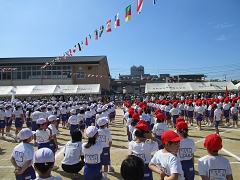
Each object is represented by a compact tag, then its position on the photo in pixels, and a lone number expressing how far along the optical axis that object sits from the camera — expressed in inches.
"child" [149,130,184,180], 99.1
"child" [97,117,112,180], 216.5
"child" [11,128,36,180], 145.9
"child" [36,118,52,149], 224.2
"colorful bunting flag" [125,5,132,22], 449.4
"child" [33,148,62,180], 98.6
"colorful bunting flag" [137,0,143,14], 384.8
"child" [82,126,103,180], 157.3
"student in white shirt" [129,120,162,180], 145.3
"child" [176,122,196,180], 156.0
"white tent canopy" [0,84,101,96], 1076.7
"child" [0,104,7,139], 404.2
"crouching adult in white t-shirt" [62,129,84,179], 195.5
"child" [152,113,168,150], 246.1
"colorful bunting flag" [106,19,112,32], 543.1
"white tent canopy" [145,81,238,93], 1113.8
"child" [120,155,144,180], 77.0
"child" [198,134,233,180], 113.0
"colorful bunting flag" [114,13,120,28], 502.3
